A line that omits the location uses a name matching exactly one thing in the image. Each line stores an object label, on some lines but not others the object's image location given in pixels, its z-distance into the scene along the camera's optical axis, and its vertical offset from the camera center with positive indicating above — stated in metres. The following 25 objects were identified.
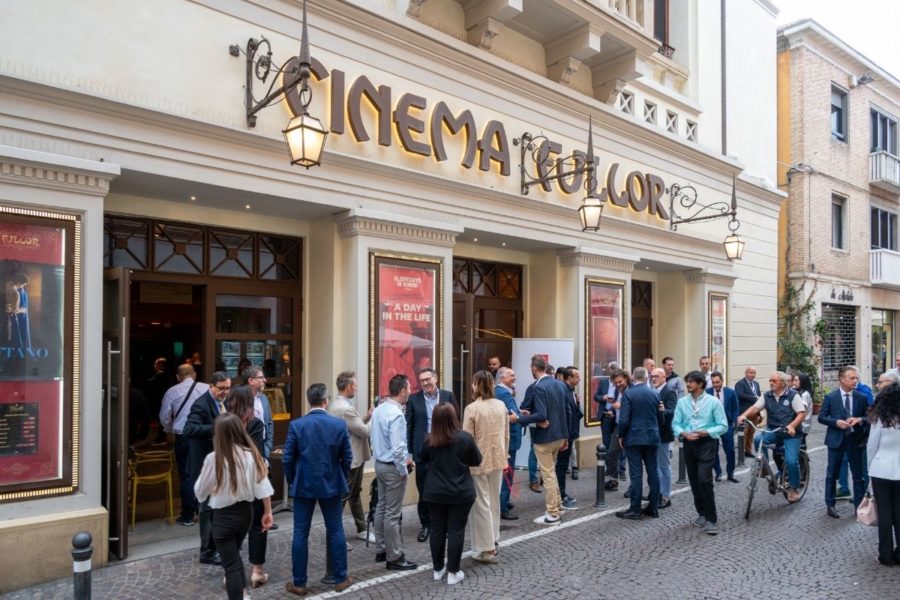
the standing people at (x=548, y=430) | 7.94 -1.39
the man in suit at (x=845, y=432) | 8.25 -1.46
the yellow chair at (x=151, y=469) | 7.64 -1.87
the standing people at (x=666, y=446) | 8.80 -1.77
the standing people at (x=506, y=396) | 8.24 -1.03
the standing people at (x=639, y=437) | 8.16 -1.50
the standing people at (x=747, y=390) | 11.64 -1.34
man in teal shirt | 7.68 -1.42
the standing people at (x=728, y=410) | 10.17 -1.57
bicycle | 8.31 -2.08
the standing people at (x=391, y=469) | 6.26 -1.47
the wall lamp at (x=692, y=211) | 13.55 +2.20
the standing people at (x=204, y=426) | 6.32 -1.07
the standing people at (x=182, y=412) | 7.62 -1.15
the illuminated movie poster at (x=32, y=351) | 5.90 -0.33
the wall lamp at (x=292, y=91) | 6.59 +2.32
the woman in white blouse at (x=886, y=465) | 6.45 -1.46
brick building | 20.16 +4.05
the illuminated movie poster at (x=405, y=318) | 8.68 -0.05
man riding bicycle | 8.77 -1.42
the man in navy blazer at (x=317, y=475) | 5.68 -1.38
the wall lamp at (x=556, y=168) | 9.91 +2.37
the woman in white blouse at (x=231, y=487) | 4.82 -1.27
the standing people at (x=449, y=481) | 5.82 -1.46
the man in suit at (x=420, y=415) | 7.02 -1.08
